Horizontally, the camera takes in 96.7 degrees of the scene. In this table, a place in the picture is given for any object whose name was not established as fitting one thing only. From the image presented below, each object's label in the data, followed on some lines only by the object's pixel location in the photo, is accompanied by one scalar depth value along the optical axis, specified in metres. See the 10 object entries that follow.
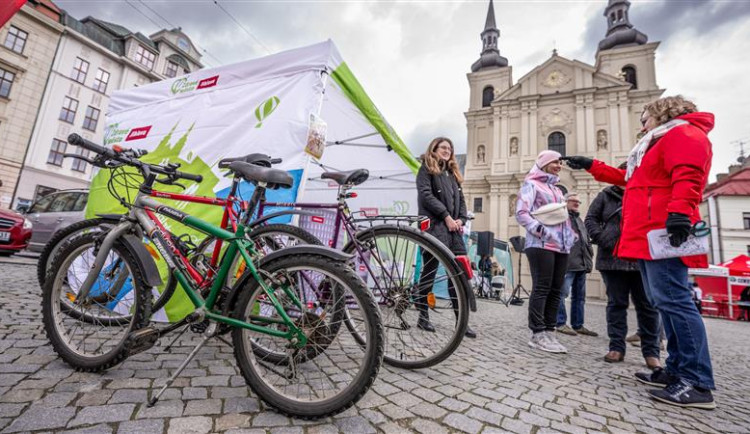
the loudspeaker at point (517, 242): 9.15
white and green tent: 3.02
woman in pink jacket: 3.00
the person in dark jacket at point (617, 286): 2.71
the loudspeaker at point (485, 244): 11.91
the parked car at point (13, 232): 6.18
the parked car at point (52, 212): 6.64
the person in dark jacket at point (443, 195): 3.24
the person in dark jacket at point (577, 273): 4.55
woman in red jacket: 1.91
